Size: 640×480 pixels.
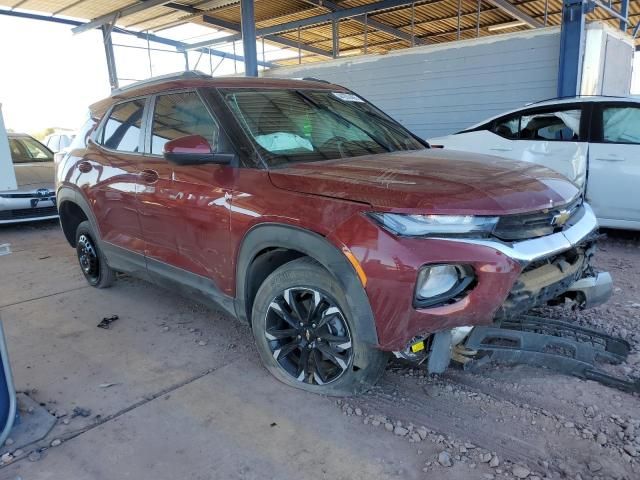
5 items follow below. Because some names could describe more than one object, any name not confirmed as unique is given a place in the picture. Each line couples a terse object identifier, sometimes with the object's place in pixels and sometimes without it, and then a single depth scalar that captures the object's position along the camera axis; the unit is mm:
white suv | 5367
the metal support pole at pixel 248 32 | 10055
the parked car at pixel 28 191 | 7527
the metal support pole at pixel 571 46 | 7129
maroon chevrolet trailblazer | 2209
